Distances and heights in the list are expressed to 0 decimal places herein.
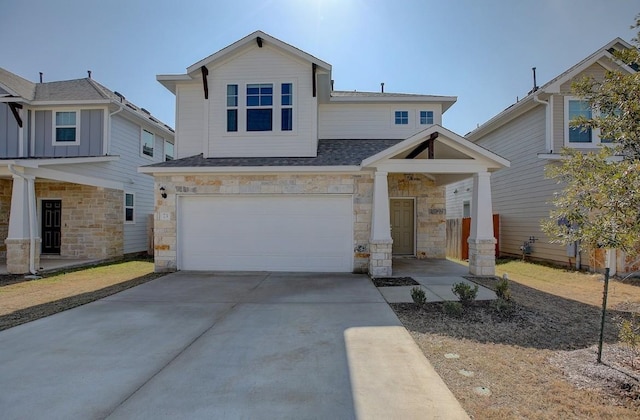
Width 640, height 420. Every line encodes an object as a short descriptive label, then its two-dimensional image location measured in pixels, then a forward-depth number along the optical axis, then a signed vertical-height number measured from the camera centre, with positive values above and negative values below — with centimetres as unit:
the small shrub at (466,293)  604 -137
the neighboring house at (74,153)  1246 +229
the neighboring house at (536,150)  1126 +241
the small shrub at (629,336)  342 -121
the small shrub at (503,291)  612 -135
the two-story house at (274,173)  898 +119
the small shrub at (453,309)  565 -156
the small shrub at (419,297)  611 -147
